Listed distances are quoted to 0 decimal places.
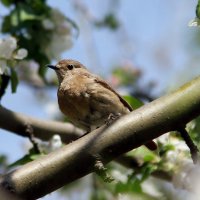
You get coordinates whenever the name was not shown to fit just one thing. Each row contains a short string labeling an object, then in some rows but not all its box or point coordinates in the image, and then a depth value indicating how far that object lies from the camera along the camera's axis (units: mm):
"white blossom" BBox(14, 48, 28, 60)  6852
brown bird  7359
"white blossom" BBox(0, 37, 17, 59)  6801
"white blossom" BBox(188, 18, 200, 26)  5102
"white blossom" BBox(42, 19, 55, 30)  8445
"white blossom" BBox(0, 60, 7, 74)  6511
